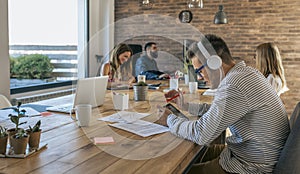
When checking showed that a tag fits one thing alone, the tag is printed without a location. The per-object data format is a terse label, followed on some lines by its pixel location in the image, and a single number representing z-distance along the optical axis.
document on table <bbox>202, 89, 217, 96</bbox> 3.07
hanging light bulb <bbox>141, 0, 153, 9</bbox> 4.25
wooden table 1.20
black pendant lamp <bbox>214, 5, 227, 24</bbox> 5.08
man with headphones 1.54
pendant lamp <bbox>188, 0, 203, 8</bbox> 4.24
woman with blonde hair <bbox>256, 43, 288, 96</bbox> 3.40
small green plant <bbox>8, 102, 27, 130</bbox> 1.33
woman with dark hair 3.99
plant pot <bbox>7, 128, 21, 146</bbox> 1.32
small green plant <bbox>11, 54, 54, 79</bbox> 4.25
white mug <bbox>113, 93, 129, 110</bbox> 2.31
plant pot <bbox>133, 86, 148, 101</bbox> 2.67
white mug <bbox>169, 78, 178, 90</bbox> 3.27
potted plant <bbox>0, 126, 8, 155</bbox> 1.29
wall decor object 5.86
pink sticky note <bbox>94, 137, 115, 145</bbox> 1.52
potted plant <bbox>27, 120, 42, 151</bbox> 1.36
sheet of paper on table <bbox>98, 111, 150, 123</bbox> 1.96
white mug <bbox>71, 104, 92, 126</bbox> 1.77
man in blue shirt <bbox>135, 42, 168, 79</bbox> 5.41
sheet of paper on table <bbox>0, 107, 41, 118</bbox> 2.09
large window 4.20
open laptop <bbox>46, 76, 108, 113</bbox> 2.11
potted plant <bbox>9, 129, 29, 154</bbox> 1.28
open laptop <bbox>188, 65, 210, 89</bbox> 3.59
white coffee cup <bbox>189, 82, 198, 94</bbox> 3.20
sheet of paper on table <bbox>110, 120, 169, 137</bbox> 1.70
